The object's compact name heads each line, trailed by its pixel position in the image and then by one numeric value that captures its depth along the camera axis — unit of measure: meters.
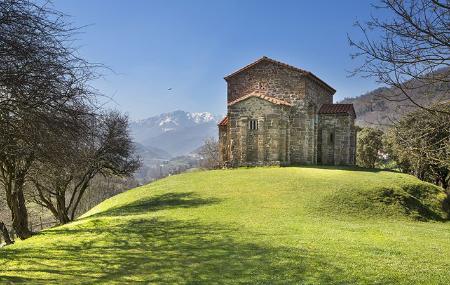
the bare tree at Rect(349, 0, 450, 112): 7.01
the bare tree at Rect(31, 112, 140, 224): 25.44
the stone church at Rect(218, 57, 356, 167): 31.70
